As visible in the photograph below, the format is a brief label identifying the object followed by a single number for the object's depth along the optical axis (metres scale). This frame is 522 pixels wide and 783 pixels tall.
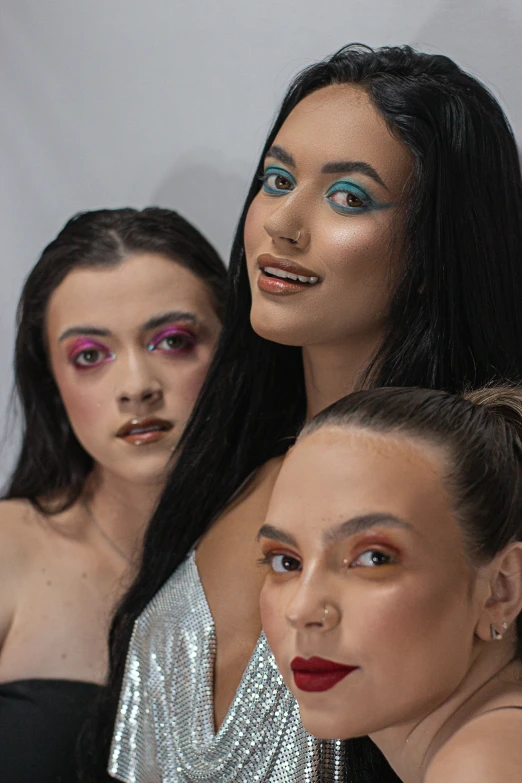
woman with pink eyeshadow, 1.67
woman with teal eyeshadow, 1.46
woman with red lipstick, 1.29
